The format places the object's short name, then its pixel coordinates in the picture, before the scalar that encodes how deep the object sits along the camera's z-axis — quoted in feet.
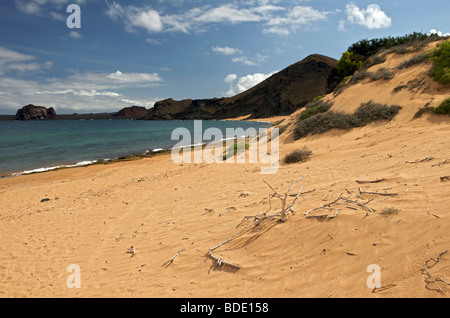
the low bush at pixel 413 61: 44.83
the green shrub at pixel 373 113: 37.82
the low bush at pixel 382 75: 46.16
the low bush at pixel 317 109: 50.45
